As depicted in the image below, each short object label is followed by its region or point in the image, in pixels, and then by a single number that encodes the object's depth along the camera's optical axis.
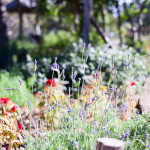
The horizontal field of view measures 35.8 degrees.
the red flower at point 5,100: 3.28
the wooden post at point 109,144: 1.70
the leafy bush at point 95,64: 5.65
